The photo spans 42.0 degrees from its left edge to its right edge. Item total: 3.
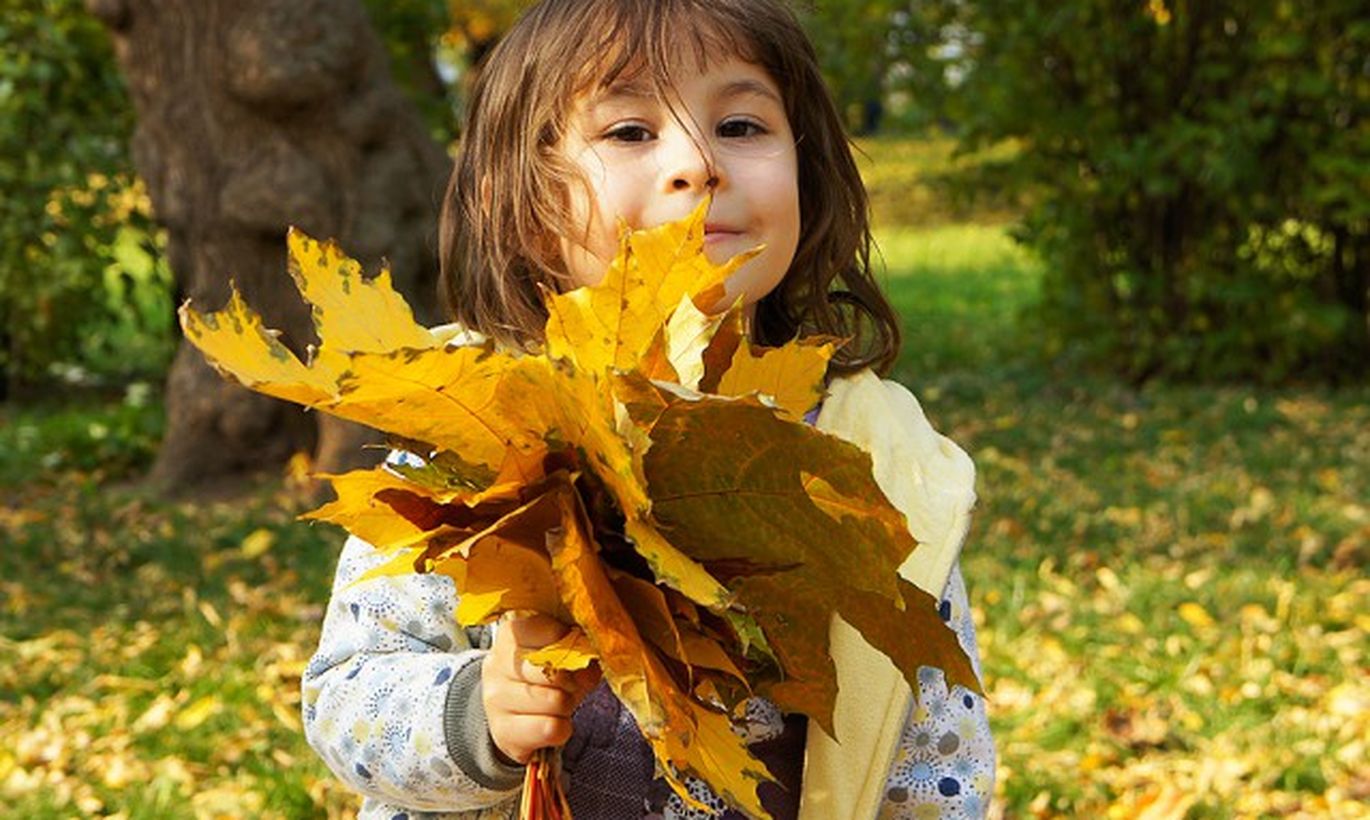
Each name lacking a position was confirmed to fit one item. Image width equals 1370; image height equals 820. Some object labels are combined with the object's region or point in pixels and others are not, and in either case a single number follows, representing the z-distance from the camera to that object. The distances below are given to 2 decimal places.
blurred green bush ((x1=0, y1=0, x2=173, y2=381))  7.21
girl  1.71
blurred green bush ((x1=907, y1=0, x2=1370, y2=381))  7.39
